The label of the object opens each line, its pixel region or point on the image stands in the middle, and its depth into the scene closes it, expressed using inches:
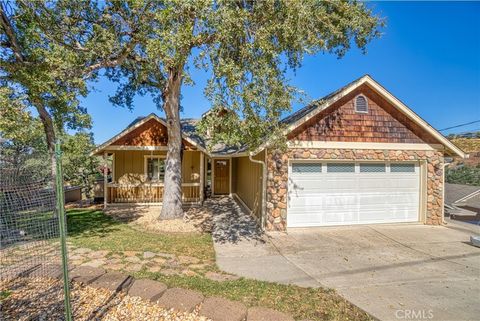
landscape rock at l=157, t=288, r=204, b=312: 145.6
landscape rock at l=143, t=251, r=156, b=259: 233.5
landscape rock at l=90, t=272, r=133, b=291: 167.6
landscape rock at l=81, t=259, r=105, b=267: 211.5
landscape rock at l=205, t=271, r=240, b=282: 190.7
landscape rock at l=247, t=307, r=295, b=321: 135.6
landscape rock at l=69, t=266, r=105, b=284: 176.6
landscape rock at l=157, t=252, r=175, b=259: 236.0
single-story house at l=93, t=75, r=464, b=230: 331.6
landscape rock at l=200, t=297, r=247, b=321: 136.1
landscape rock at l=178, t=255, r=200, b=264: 225.9
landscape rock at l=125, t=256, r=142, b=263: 221.9
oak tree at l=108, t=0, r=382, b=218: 239.6
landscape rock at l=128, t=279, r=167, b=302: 156.6
